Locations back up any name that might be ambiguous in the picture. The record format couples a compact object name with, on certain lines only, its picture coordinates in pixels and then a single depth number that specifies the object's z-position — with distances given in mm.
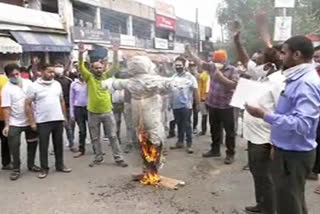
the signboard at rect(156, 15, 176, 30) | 21561
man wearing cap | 4276
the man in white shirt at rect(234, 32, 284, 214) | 2662
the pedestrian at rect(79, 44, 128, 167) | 4261
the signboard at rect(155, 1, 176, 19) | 21251
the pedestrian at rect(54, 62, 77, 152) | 5184
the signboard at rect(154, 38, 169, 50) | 19745
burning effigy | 3520
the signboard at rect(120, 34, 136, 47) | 16388
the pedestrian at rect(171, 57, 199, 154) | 5163
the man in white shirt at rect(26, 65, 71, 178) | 3961
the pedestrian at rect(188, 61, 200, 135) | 5756
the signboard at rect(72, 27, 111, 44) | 13669
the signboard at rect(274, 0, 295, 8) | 4892
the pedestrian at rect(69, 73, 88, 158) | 4949
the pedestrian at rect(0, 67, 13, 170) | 4258
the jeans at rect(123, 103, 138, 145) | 3752
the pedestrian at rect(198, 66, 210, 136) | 6163
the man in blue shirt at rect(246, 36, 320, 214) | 1854
